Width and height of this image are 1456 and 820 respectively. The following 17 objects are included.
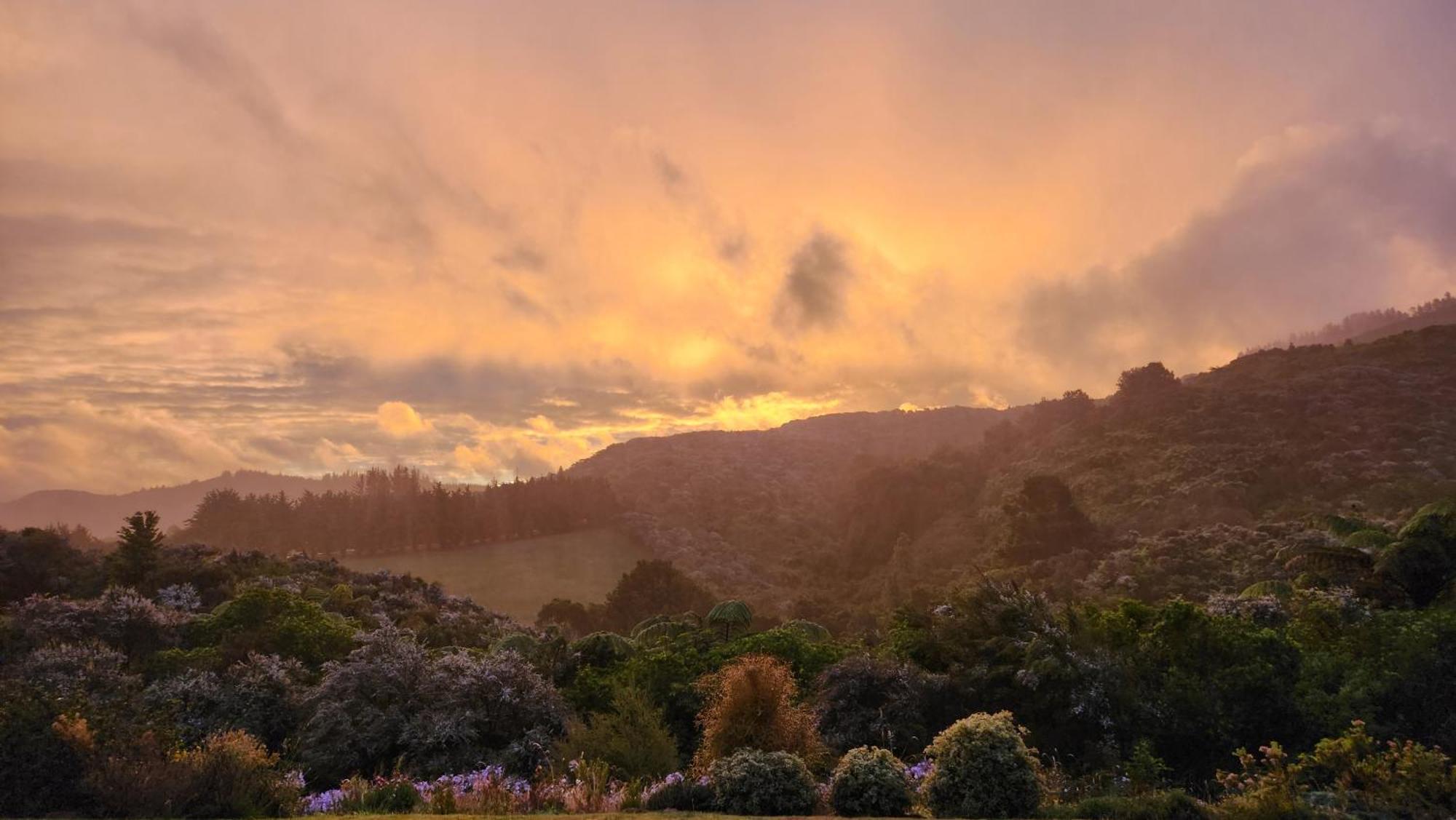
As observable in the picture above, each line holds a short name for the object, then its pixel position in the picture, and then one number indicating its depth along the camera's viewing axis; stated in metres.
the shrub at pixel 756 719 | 12.82
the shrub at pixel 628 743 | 13.00
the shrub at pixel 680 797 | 10.53
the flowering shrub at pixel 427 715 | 14.69
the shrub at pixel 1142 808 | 9.20
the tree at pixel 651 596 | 49.47
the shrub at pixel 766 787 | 9.98
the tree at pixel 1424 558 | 17.47
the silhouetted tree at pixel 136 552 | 34.56
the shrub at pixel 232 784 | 10.12
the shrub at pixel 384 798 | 11.26
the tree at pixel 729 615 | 27.84
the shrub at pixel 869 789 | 9.87
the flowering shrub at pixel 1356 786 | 8.74
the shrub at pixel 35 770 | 9.71
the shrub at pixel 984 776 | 9.86
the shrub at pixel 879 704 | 15.03
